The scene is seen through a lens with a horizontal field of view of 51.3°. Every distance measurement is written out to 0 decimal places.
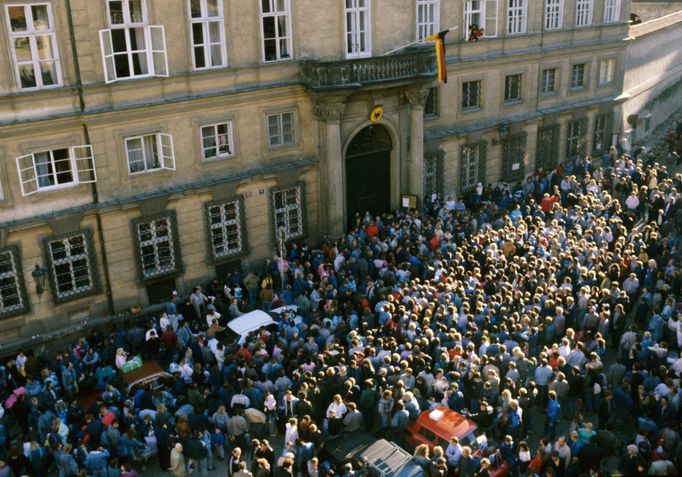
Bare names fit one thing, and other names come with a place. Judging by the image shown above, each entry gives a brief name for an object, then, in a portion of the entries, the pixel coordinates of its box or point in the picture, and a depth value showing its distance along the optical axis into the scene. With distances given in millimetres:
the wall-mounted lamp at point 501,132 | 34875
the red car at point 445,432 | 16344
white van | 21359
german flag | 26562
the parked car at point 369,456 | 15766
